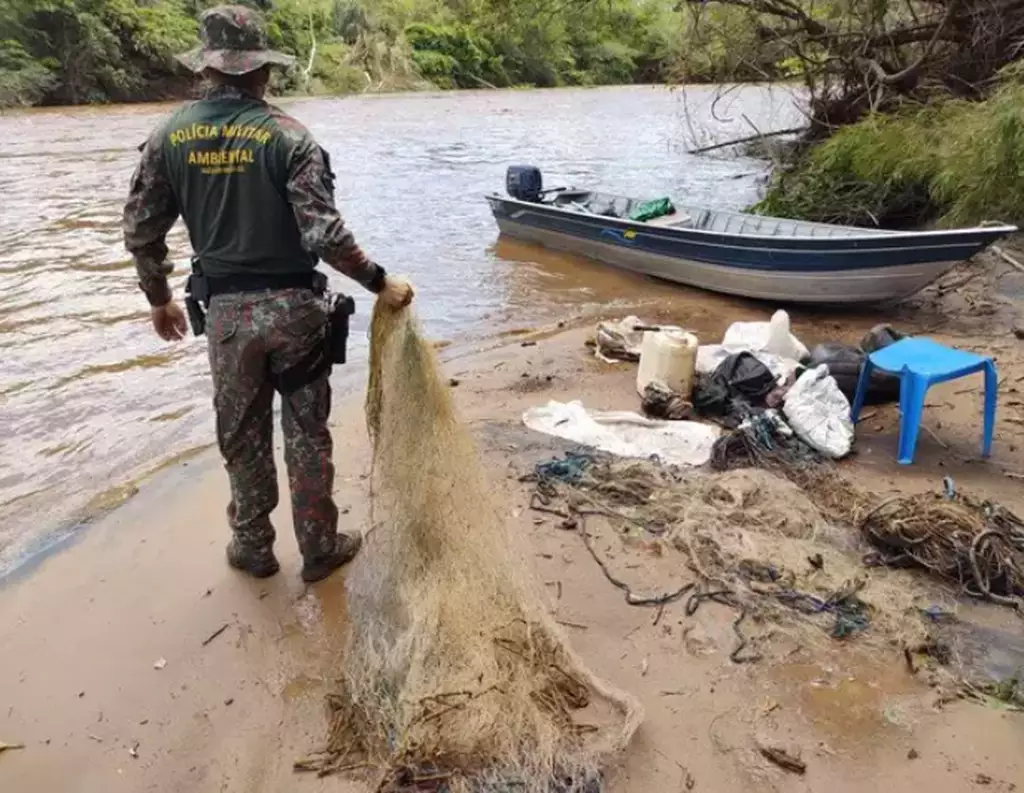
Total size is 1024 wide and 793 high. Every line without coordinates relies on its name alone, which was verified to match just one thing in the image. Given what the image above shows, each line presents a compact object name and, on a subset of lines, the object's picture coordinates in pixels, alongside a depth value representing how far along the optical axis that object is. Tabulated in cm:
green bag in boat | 1074
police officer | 306
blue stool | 477
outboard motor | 1214
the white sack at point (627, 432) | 525
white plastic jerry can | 588
